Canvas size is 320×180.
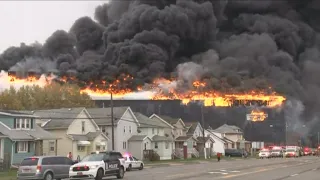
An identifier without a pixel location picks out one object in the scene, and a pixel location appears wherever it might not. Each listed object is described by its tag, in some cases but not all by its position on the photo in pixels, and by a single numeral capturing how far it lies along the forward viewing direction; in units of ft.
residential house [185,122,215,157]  264.46
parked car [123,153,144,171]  125.39
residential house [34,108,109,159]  172.55
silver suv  84.79
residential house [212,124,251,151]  315.99
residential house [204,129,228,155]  291.61
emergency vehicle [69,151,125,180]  80.64
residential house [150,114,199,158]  239.30
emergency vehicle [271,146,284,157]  241.63
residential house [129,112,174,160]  216.37
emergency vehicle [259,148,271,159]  230.07
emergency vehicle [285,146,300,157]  240.94
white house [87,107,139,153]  202.08
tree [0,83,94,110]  241.96
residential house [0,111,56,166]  137.69
